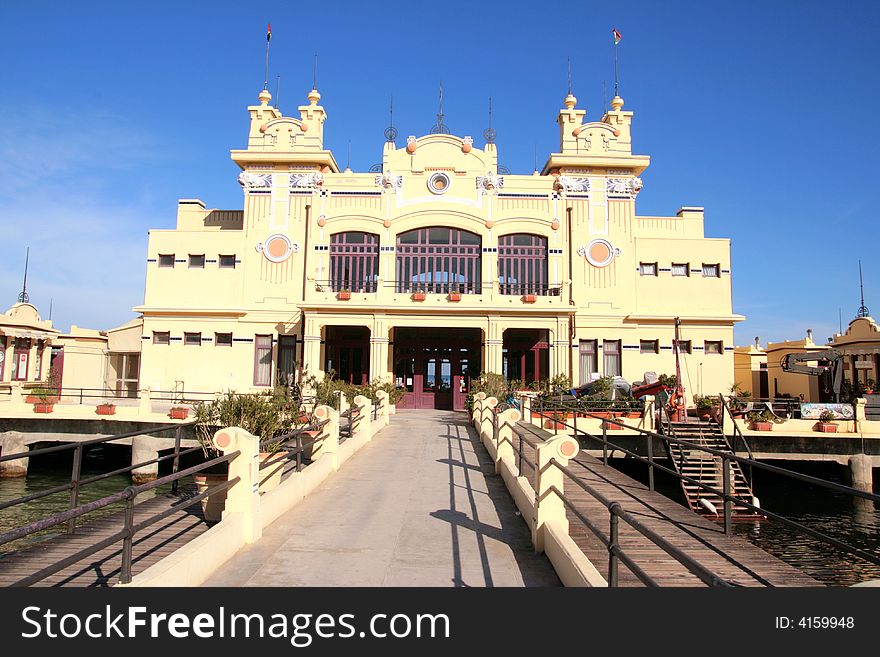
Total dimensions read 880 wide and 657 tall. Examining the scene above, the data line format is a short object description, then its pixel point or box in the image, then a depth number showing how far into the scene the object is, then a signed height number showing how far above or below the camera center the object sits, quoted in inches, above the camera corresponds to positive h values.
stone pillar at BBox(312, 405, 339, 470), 498.6 -37.3
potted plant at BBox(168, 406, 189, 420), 896.3 -37.7
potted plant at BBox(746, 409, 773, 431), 858.1 -38.6
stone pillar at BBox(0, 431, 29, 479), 885.8 -91.2
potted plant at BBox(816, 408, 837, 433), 862.5 -41.7
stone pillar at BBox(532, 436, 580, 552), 291.7 -43.9
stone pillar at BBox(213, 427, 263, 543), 292.7 -42.7
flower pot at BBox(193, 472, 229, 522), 319.3 -59.4
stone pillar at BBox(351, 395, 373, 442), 673.0 -33.4
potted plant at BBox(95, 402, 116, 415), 916.6 -33.6
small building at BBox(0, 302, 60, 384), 1290.6 +88.3
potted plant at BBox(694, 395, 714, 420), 880.9 -22.0
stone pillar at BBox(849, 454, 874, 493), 834.2 -103.1
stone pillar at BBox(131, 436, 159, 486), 848.3 -92.1
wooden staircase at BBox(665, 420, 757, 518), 673.6 -88.3
